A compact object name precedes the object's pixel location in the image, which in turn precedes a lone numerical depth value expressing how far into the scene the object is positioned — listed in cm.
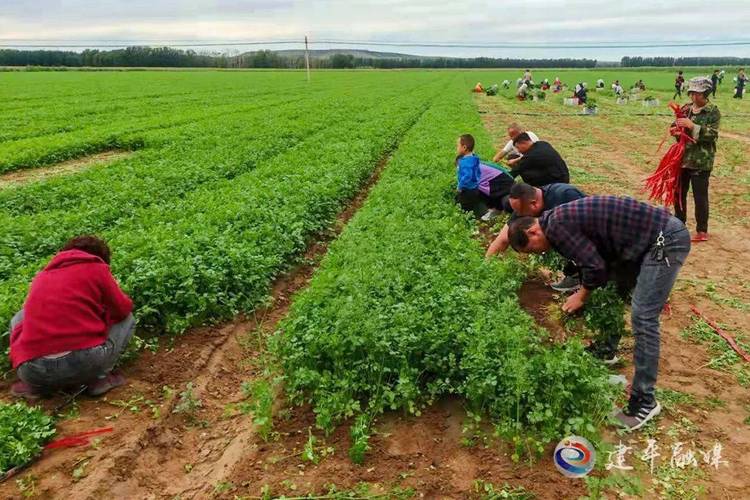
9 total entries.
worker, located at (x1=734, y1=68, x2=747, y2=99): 3622
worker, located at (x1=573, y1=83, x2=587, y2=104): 3077
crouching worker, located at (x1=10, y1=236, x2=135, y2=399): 437
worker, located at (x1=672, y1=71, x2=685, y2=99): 3296
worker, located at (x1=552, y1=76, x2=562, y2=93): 4425
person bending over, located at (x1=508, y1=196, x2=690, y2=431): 402
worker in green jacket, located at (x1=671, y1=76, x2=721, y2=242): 757
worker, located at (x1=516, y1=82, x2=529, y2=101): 3641
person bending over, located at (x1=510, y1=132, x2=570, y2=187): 780
